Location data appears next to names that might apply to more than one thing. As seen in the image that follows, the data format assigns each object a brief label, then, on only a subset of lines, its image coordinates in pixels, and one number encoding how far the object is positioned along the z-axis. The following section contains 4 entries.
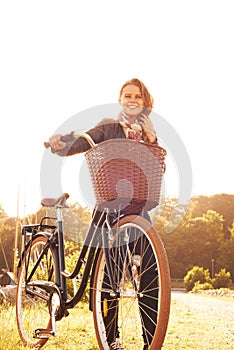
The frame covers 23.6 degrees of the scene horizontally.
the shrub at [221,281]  20.64
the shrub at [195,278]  20.33
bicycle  3.22
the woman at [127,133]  3.56
